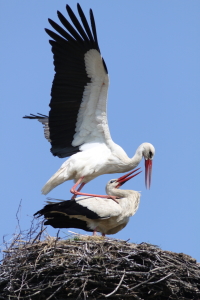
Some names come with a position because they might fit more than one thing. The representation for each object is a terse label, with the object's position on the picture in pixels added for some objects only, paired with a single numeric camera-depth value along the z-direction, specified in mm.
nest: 16109
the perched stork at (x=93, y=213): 18797
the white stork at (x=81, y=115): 21187
